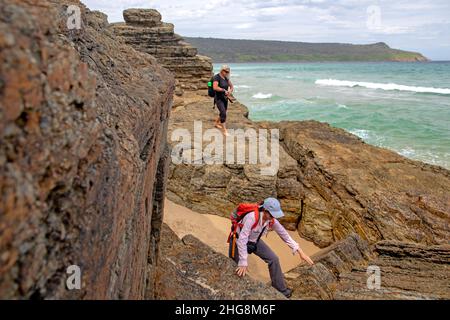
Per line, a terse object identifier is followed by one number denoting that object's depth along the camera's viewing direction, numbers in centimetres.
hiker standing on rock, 1004
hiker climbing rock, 463
